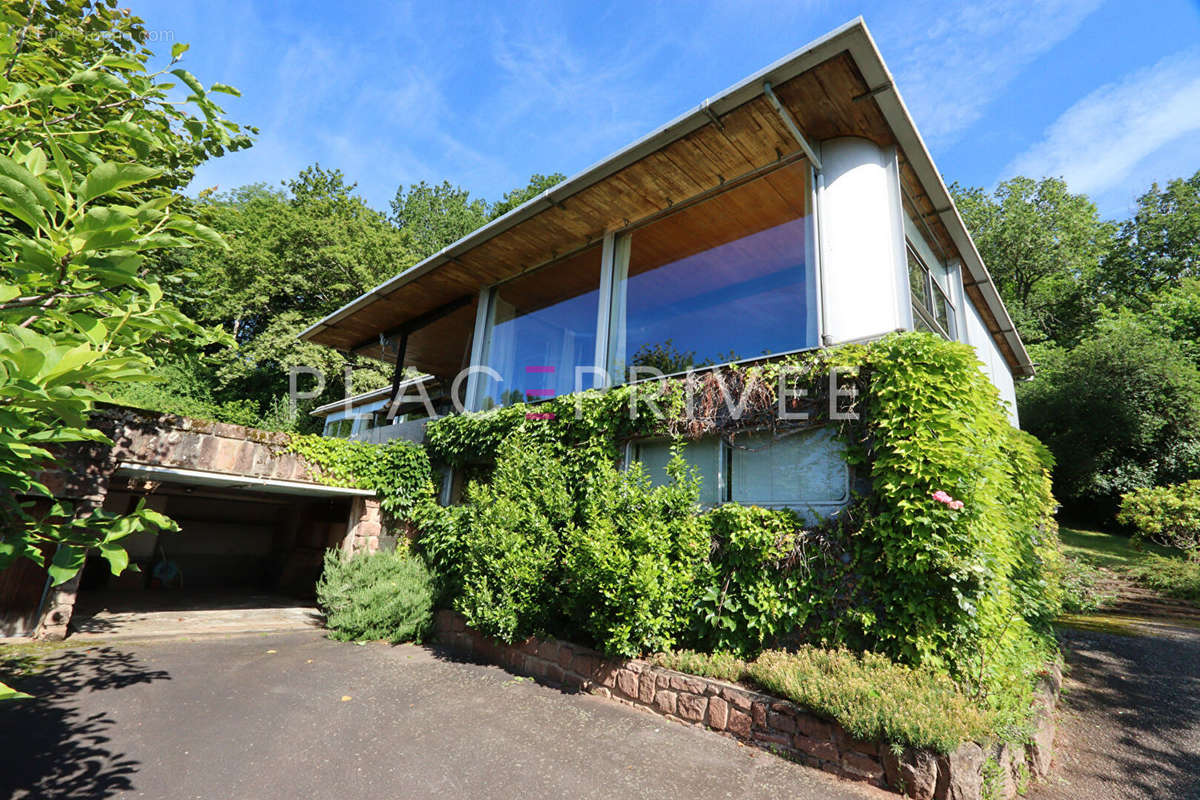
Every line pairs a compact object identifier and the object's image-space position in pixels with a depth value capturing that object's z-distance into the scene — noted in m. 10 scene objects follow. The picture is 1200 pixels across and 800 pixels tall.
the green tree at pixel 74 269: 1.26
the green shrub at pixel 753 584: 4.99
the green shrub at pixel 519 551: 6.21
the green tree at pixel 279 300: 22.14
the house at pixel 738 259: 5.75
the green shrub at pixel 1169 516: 12.46
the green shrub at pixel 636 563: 5.28
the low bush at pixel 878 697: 3.54
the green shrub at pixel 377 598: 7.47
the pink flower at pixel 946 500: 4.23
